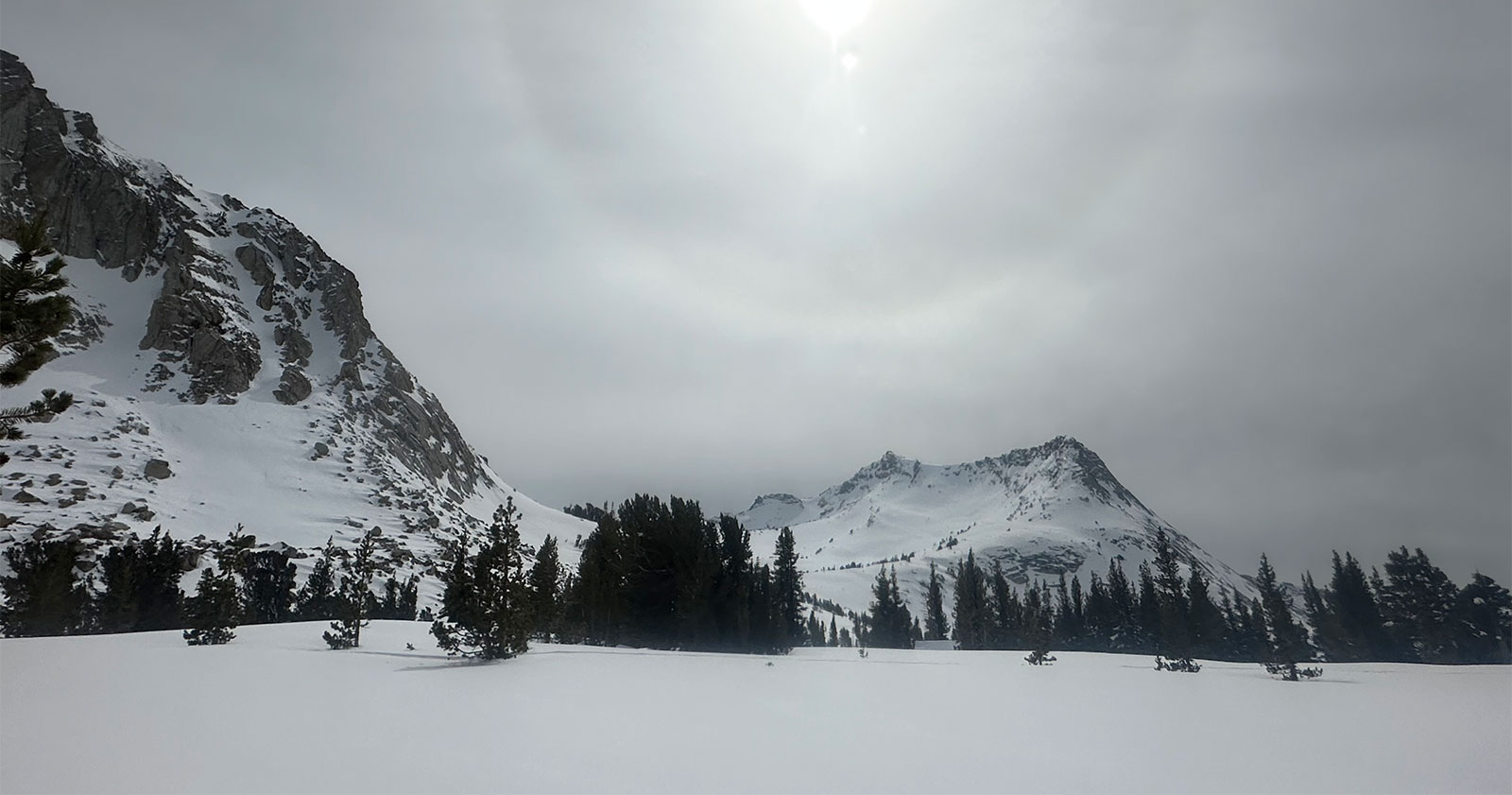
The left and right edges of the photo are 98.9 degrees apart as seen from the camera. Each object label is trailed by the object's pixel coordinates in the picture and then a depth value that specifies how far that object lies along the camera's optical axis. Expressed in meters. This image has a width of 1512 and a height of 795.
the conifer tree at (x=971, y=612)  81.38
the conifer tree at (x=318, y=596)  55.78
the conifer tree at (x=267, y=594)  56.66
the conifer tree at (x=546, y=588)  32.88
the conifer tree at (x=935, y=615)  94.31
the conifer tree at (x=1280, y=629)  23.34
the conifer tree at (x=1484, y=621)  43.25
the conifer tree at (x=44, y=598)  34.19
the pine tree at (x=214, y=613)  24.39
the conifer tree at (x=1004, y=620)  83.19
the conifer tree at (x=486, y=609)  20.64
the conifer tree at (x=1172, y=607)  45.34
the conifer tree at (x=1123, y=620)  73.81
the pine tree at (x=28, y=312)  14.20
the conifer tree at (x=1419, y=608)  46.34
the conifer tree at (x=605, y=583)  39.97
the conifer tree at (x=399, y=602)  61.28
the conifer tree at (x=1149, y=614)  67.94
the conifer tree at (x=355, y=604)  23.77
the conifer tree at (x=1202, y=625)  57.32
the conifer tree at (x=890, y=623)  87.38
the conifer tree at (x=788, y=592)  42.25
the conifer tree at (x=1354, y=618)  54.00
